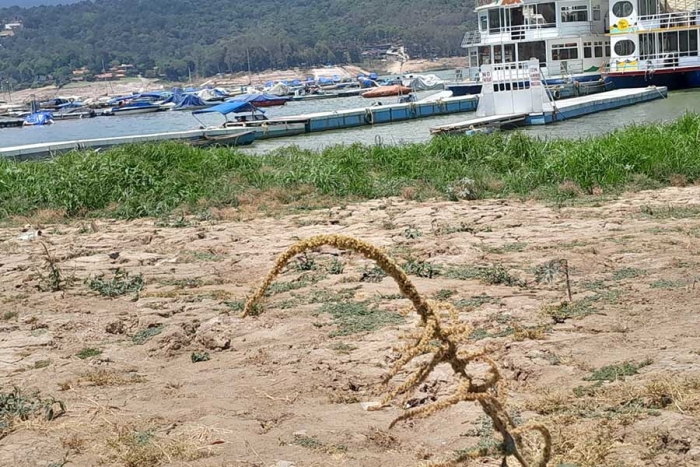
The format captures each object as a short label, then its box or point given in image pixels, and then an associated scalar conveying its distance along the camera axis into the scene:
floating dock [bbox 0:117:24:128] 62.93
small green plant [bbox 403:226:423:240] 9.97
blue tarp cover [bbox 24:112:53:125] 62.78
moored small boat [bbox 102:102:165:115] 68.94
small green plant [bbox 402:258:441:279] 8.23
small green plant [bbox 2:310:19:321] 7.75
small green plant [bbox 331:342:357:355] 6.35
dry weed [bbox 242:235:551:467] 2.57
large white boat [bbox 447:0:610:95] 45.34
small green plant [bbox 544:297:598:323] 6.68
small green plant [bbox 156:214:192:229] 11.57
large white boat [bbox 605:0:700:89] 42.56
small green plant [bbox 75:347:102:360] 6.68
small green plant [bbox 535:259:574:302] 7.68
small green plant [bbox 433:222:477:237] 10.10
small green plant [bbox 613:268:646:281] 7.62
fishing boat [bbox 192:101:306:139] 32.28
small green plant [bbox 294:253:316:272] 8.79
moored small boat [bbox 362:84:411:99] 62.81
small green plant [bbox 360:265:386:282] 8.17
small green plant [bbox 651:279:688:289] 7.16
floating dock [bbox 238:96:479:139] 33.03
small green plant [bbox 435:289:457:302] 7.40
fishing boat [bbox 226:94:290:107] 56.38
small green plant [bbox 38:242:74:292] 8.61
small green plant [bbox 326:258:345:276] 8.55
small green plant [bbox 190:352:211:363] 6.48
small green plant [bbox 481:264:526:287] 7.72
